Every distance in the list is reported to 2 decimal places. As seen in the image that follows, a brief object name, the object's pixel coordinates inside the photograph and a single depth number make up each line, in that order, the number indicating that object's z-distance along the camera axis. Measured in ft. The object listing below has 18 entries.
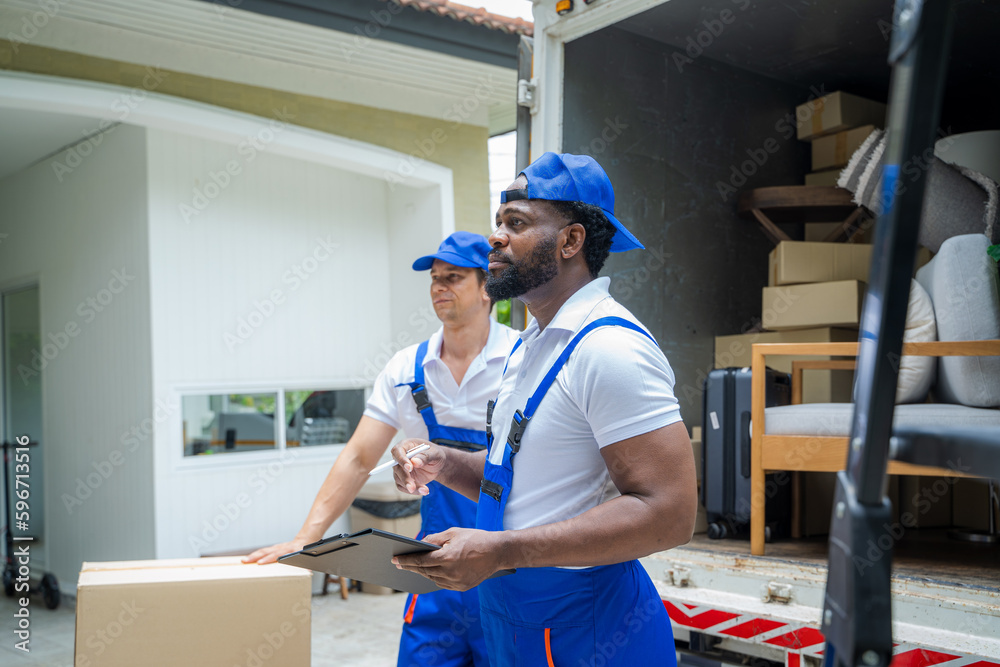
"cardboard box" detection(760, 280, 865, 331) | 14.06
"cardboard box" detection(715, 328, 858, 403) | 14.67
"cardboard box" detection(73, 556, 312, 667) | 7.13
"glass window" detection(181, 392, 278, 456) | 22.67
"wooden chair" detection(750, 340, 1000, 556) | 10.12
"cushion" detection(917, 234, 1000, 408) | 10.52
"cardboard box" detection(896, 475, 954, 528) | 14.37
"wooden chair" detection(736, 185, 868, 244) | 15.74
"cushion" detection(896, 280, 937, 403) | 11.28
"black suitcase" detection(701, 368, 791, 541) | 12.36
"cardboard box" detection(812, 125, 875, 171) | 16.69
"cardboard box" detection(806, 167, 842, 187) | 17.13
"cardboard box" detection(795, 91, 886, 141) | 16.71
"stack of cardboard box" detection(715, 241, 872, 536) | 14.28
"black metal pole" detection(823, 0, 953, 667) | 2.34
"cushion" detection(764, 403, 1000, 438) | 10.14
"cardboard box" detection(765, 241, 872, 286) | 14.78
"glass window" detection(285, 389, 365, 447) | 25.09
